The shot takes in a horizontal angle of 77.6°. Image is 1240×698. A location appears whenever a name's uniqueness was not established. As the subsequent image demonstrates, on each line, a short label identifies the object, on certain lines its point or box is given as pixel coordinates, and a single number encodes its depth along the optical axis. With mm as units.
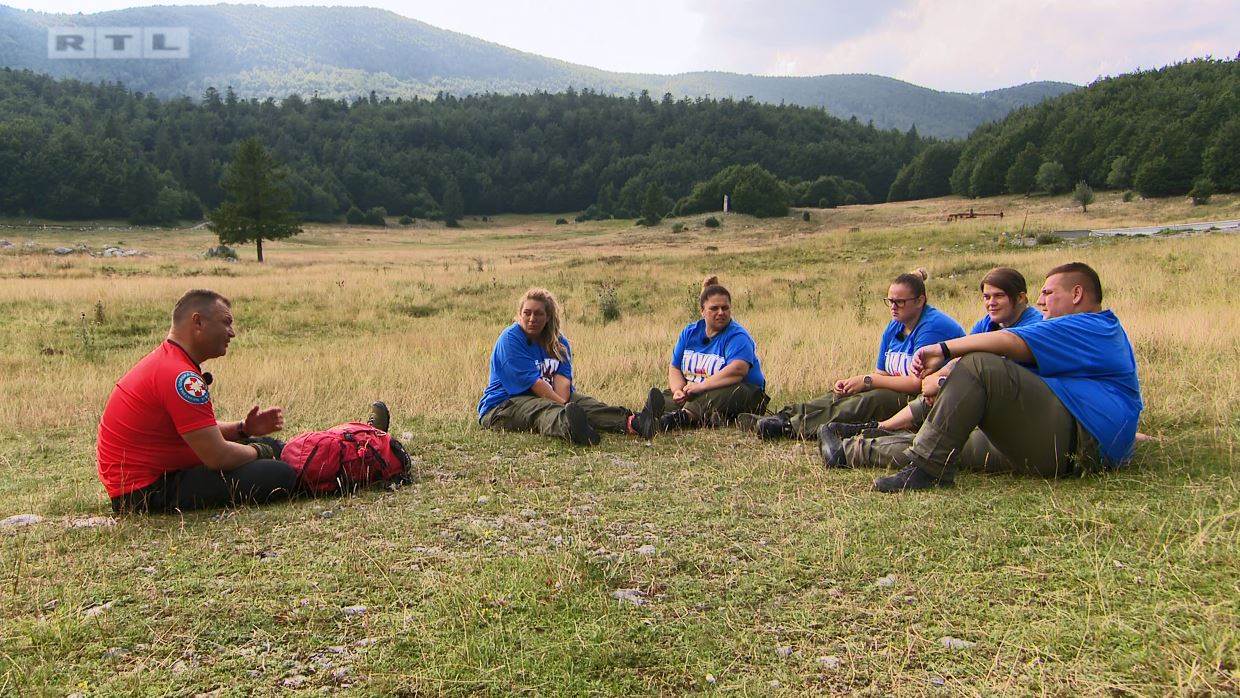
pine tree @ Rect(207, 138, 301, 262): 39344
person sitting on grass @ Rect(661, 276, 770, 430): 7184
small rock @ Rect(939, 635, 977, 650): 2709
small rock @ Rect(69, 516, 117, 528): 4403
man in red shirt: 4562
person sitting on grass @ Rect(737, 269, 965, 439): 6113
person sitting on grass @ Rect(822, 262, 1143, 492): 4473
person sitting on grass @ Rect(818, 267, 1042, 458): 5293
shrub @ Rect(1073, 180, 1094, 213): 50781
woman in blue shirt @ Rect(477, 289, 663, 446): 6777
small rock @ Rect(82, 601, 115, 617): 3149
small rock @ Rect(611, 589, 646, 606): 3204
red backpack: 5105
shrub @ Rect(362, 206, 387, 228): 88500
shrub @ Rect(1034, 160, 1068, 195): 69812
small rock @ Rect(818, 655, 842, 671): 2643
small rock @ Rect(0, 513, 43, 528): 4488
